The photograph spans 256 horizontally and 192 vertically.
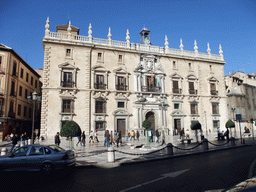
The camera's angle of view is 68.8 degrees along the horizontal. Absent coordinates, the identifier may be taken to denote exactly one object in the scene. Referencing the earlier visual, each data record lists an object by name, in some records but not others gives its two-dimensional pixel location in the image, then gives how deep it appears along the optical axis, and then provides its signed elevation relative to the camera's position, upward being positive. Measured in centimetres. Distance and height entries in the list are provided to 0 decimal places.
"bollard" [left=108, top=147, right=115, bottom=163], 1005 -181
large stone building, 2375 +521
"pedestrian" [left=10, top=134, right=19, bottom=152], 1456 -132
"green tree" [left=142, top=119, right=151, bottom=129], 1780 -30
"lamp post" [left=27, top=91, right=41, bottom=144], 1482 +198
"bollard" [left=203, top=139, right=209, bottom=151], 1397 -186
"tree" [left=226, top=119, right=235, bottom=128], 2216 -53
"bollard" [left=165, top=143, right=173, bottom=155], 1181 -179
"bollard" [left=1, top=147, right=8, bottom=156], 1149 -174
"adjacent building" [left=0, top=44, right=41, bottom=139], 2461 +440
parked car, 780 -155
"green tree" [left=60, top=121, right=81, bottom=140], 1317 -56
